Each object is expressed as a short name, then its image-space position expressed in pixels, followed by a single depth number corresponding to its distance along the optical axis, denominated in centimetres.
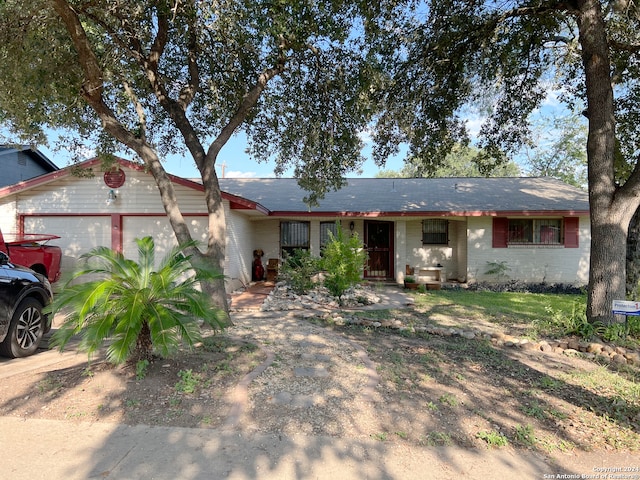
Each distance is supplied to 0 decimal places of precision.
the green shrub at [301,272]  1022
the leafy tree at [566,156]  3271
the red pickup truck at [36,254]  883
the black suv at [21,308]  487
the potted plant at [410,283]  1248
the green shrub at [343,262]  883
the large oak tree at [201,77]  609
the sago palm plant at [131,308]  358
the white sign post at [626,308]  536
